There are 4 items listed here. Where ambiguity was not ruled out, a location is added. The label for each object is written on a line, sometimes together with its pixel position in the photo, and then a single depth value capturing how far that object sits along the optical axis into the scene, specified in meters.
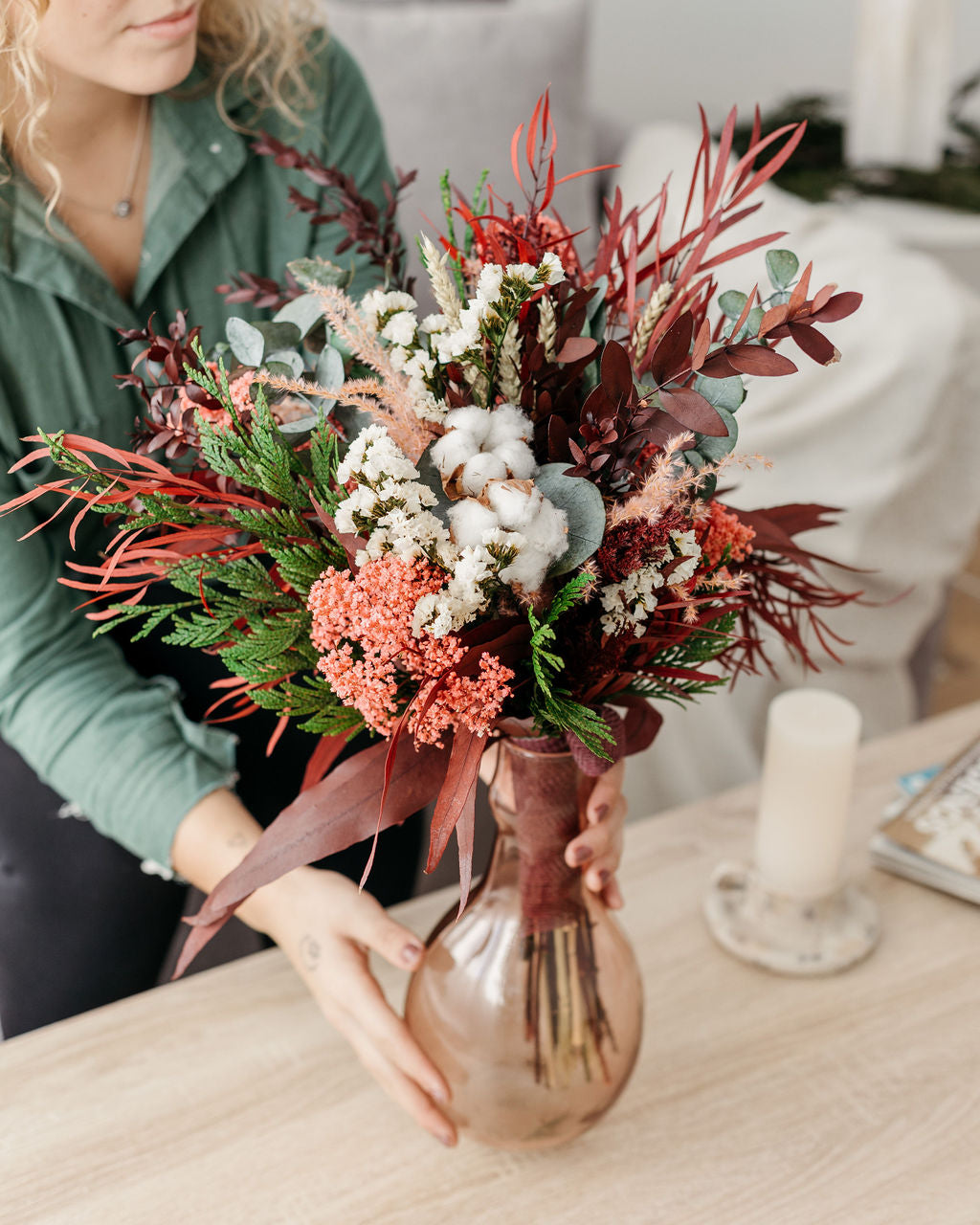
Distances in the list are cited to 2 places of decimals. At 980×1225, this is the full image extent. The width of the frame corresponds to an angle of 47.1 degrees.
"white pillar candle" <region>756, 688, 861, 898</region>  0.73
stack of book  0.81
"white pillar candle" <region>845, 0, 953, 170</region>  2.25
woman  0.76
